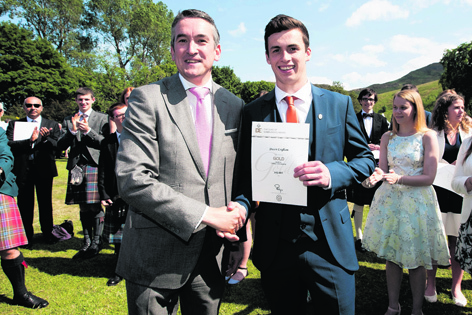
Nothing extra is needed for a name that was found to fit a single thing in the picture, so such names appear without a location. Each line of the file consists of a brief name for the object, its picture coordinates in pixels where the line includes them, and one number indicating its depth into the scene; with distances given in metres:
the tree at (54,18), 39.06
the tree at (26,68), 37.97
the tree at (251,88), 67.88
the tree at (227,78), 61.46
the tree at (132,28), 42.78
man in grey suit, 1.72
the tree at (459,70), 45.59
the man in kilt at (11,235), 3.54
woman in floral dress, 3.29
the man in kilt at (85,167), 5.40
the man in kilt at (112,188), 4.60
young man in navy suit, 1.91
